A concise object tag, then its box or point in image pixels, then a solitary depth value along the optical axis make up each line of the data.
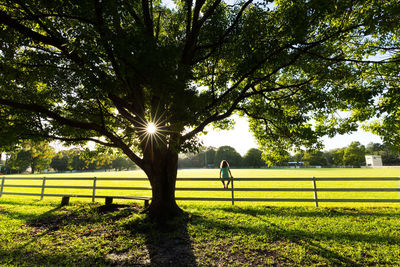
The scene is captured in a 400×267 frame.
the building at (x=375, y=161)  100.12
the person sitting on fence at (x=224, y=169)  13.28
